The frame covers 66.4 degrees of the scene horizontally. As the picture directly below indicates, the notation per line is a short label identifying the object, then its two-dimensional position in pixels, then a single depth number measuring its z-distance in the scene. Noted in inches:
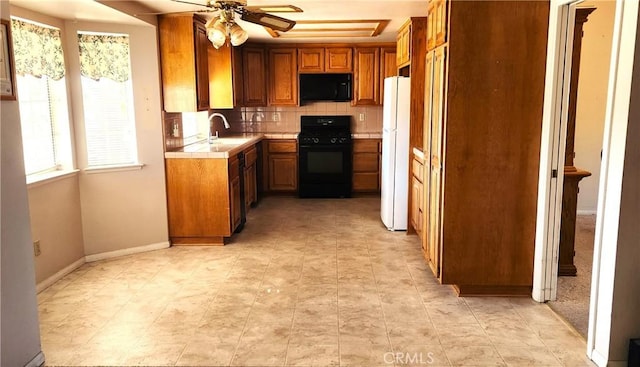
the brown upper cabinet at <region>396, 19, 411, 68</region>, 195.9
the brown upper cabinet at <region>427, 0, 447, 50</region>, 130.1
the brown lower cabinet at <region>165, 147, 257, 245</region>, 183.6
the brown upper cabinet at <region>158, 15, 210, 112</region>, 177.5
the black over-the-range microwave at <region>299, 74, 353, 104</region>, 275.9
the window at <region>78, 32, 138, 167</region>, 165.6
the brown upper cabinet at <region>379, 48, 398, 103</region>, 270.5
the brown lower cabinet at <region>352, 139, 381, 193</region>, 276.5
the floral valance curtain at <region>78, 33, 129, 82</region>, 164.1
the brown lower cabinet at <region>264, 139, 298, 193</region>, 275.6
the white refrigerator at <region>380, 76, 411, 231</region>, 198.2
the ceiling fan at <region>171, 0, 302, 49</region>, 114.8
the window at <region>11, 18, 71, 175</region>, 139.3
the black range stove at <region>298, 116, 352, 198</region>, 271.6
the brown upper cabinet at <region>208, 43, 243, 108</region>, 230.7
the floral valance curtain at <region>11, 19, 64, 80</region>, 135.8
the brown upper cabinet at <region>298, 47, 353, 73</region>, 271.9
